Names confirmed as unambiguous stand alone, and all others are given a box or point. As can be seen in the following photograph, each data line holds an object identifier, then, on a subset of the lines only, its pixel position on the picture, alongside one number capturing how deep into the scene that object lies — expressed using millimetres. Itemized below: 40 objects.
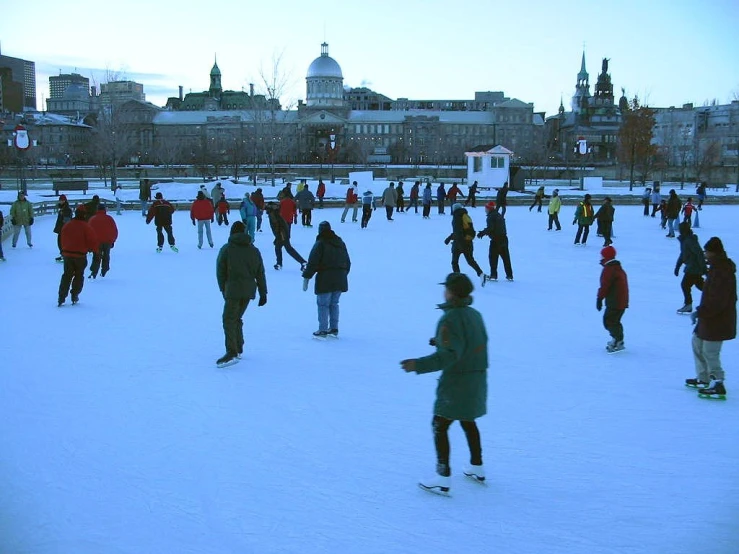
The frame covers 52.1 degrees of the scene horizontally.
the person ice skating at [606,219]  16958
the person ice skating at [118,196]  27016
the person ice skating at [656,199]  24781
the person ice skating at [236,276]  6945
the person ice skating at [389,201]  24594
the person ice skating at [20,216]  16233
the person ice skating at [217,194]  21697
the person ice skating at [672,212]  19641
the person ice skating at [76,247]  9672
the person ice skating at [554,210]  21109
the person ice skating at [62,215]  13914
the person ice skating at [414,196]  27703
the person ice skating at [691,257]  9133
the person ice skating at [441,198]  27709
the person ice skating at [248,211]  15625
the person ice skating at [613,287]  7586
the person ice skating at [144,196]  25656
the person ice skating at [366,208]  21538
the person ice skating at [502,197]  25062
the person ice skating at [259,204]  19812
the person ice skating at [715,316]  5941
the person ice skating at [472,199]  29844
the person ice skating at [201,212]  15891
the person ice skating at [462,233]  11617
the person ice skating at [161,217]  15500
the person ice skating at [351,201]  23197
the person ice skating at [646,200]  27081
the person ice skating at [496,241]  11766
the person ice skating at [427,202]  25719
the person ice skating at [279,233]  12922
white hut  41250
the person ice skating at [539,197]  29486
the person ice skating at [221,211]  21016
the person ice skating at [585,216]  17203
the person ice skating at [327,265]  8016
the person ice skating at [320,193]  29484
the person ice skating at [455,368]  4039
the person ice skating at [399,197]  27891
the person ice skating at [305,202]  21281
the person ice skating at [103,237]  11816
